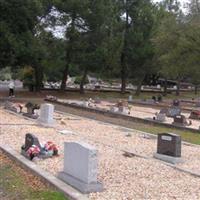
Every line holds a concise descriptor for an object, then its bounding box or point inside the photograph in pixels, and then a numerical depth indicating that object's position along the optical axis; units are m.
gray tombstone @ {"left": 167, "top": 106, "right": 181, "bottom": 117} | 19.34
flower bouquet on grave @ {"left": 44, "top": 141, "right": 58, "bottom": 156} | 8.19
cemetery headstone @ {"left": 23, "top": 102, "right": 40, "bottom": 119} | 15.53
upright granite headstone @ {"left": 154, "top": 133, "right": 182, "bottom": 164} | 8.52
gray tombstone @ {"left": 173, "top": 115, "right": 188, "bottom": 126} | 16.22
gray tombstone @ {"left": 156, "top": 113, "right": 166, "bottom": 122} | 17.19
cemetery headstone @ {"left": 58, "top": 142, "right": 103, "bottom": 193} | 6.01
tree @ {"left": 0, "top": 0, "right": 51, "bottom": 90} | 24.72
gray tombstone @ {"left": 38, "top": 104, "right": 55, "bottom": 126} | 13.47
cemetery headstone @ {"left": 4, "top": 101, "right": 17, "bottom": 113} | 17.69
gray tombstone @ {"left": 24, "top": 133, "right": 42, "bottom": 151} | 8.26
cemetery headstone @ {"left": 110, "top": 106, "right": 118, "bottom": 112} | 19.76
